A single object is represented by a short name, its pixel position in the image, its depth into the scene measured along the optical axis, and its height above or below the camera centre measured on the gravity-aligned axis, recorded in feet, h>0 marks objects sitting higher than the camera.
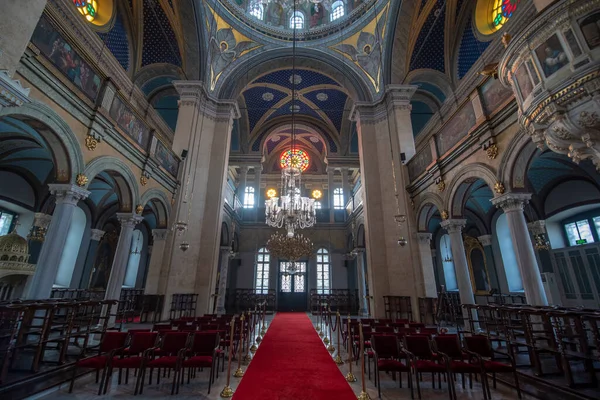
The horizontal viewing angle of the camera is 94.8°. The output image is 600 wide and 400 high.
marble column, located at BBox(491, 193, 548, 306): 17.49 +3.19
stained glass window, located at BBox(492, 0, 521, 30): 28.60 +28.83
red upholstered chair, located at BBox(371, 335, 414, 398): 11.98 -2.52
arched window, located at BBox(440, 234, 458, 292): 47.60 +5.21
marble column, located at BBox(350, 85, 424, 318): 32.53 +11.97
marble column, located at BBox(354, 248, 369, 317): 49.42 +2.45
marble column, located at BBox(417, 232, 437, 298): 30.07 +3.26
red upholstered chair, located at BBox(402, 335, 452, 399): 13.04 -2.44
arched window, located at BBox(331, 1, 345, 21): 47.62 +46.81
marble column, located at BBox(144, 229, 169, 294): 30.12 +3.39
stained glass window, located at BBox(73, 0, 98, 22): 29.17 +29.25
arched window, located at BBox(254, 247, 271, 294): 57.06 +4.45
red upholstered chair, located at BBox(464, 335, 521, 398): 13.01 -2.34
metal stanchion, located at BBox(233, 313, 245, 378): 13.70 -3.78
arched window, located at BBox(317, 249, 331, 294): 56.79 +4.36
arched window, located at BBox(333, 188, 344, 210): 67.31 +22.48
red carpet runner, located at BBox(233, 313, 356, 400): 11.38 -3.87
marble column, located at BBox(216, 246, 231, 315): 48.91 +3.25
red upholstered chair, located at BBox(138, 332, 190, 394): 12.49 -2.46
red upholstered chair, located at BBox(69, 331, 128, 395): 11.10 -2.55
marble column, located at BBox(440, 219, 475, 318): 24.13 +3.09
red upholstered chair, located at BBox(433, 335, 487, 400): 11.33 -2.61
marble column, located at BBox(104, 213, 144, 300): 23.85 +3.15
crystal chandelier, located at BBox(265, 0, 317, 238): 30.71 +9.23
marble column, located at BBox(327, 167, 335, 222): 59.77 +21.83
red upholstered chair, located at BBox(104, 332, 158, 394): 11.89 -2.41
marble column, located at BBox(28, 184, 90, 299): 16.60 +3.14
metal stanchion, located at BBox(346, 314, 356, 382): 13.11 -3.72
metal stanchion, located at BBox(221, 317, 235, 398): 11.06 -3.80
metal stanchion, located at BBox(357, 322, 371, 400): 10.53 -3.66
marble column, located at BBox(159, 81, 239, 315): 32.27 +12.28
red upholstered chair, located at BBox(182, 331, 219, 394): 13.46 -2.42
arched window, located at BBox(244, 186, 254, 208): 66.39 +22.16
